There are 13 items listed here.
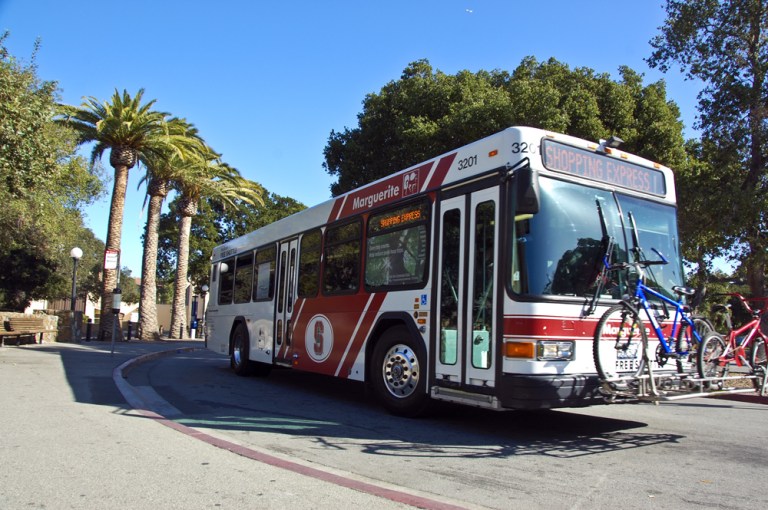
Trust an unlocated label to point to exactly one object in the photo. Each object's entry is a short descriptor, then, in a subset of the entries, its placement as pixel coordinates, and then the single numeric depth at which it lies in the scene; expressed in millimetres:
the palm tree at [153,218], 27750
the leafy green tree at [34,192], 12656
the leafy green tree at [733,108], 13383
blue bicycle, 5867
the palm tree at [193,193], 29383
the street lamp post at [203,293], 43162
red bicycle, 6188
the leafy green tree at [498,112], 16656
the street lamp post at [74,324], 22672
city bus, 5918
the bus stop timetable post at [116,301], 17328
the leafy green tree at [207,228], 50562
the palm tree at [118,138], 24516
